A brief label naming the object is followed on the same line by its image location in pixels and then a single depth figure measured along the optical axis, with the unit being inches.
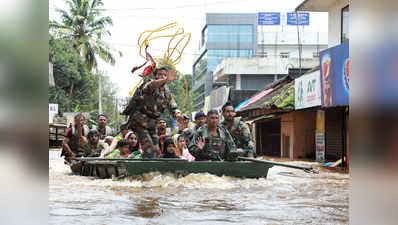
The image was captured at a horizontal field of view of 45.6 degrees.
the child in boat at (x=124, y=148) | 390.8
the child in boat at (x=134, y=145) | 383.2
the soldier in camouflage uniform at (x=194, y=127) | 405.1
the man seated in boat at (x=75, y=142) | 462.9
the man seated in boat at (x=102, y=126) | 488.1
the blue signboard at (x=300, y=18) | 1674.1
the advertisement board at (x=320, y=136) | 685.8
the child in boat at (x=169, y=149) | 368.5
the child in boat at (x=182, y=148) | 396.8
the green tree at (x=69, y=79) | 1306.6
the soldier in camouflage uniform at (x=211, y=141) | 369.1
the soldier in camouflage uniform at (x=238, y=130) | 406.3
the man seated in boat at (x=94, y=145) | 460.4
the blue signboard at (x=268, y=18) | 1685.5
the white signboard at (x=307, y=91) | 609.9
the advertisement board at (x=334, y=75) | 494.3
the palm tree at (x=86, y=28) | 1207.6
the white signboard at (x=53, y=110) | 1144.7
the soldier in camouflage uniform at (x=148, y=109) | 362.0
